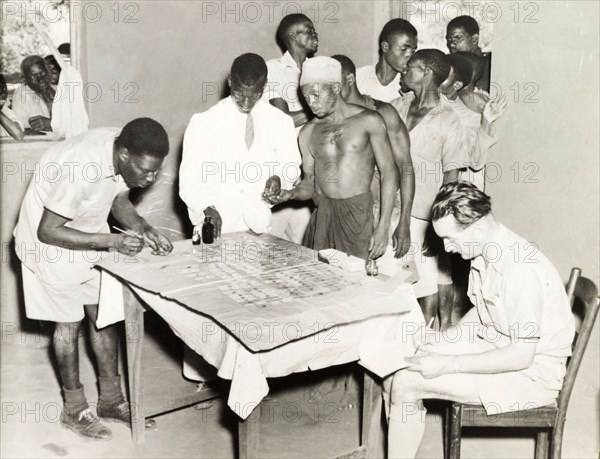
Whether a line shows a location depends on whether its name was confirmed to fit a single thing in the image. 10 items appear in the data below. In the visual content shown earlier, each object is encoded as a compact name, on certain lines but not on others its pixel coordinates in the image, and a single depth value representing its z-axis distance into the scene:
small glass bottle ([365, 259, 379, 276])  3.62
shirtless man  4.66
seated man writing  3.15
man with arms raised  5.20
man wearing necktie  4.75
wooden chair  3.33
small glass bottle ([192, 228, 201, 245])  4.34
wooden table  3.13
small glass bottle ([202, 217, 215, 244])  4.39
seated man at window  5.54
